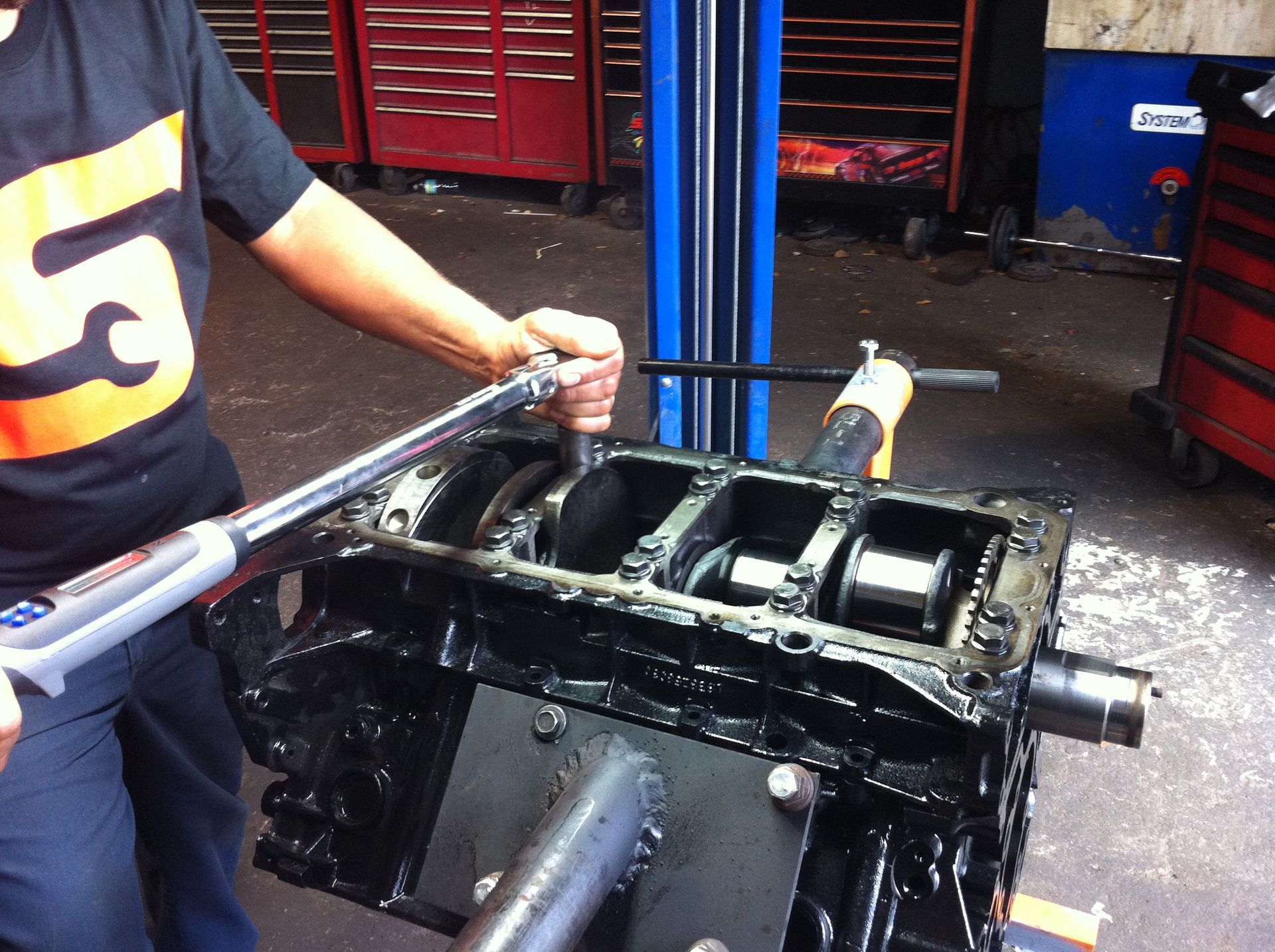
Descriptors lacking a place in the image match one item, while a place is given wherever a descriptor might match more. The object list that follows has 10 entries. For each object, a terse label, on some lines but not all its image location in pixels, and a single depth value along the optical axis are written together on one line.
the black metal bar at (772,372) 1.51
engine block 0.85
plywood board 3.55
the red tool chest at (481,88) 5.10
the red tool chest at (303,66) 5.63
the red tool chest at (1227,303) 2.56
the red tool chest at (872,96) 4.29
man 1.03
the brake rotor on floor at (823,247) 4.75
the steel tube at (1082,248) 3.94
